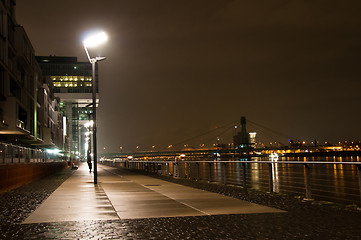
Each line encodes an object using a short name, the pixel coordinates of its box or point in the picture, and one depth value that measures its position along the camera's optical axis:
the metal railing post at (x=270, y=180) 15.70
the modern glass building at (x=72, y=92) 191.62
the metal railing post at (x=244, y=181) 18.23
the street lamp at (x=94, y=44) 21.34
